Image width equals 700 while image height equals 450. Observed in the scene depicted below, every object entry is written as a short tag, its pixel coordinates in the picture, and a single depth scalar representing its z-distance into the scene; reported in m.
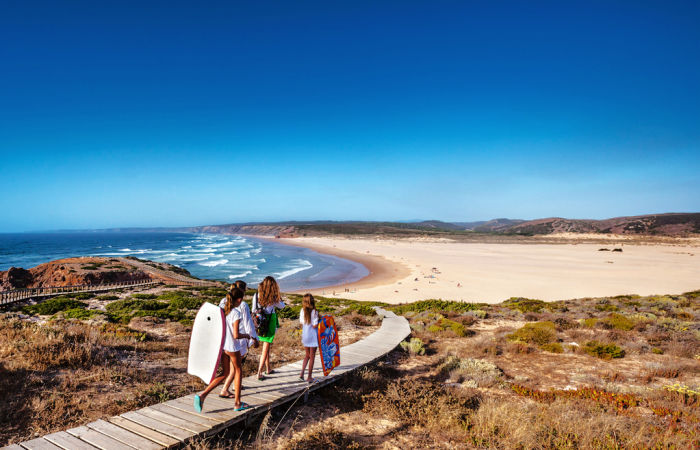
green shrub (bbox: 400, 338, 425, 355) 9.86
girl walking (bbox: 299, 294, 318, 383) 5.97
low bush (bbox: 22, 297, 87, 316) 15.51
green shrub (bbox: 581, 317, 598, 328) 12.61
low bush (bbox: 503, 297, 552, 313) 16.53
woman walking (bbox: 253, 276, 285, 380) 5.85
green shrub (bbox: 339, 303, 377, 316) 15.25
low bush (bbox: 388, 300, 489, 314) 17.31
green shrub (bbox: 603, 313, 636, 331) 12.06
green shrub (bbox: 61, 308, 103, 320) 13.91
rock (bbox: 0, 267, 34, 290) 28.17
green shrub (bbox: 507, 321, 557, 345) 10.90
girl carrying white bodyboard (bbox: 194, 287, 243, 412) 4.80
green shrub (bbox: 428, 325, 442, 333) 12.57
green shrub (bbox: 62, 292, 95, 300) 19.77
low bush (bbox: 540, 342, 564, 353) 10.05
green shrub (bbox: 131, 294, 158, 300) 20.14
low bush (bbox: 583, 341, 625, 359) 9.36
